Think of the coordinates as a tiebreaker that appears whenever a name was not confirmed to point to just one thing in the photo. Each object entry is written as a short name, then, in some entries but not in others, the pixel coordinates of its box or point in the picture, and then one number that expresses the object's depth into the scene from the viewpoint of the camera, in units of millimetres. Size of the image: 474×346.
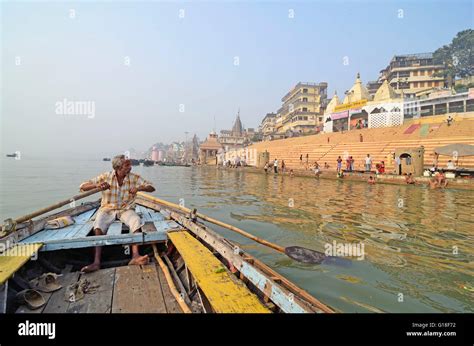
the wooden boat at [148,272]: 2520
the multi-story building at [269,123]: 94275
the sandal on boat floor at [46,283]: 3057
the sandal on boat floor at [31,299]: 2726
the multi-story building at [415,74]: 56159
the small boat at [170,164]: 84431
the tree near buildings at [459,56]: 58406
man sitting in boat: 4420
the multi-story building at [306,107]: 65750
